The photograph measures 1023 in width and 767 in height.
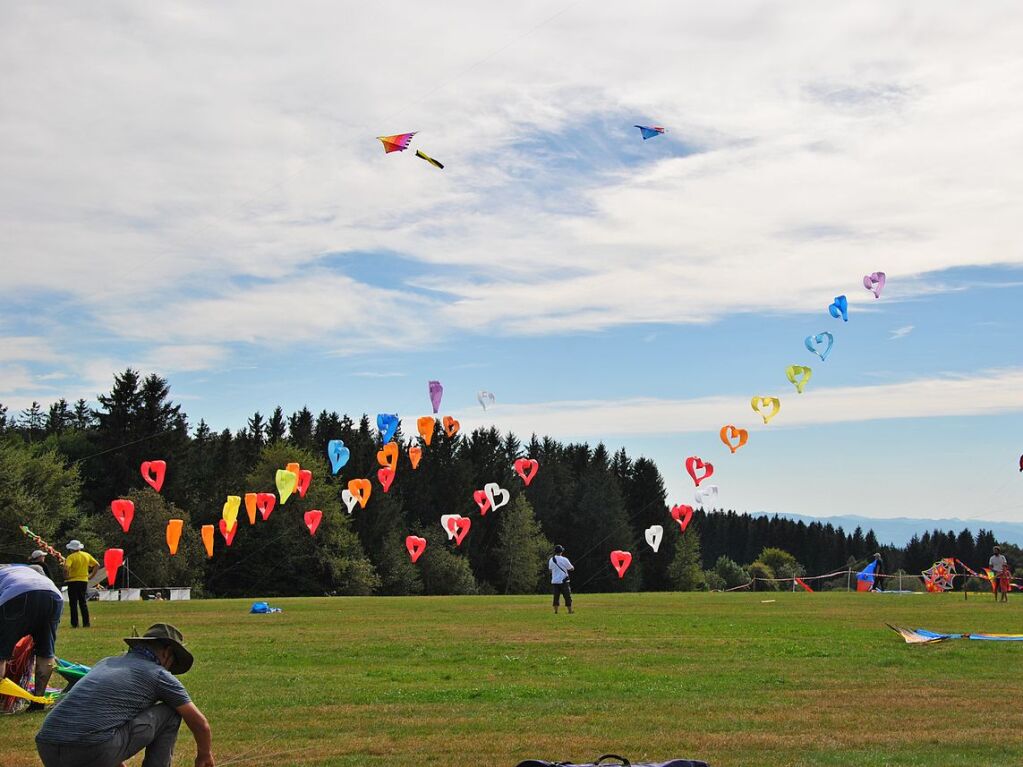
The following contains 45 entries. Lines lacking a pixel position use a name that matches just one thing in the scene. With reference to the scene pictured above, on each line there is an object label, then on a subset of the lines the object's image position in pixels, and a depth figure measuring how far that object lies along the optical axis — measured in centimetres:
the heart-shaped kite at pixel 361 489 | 8538
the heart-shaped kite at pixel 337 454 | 8544
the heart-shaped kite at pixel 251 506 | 7451
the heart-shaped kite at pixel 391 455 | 8748
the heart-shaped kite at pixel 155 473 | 7008
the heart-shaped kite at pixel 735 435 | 6138
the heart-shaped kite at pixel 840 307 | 4434
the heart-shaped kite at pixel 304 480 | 8181
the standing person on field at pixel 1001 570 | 3944
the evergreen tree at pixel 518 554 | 10844
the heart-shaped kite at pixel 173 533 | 6950
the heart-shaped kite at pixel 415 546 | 9394
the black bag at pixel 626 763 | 847
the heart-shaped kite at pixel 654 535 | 9652
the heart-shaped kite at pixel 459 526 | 8725
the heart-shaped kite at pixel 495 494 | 9988
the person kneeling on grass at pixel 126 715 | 822
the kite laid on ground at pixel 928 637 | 2080
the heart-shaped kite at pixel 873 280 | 4406
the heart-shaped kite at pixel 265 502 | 7524
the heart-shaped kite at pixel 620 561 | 9944
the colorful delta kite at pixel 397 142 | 2534
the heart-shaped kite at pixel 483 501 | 9645
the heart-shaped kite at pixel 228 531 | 7919
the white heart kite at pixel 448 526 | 8232
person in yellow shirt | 2606
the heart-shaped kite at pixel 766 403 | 5553
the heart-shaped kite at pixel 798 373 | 5154
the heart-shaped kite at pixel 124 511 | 6838
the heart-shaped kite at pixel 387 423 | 7662
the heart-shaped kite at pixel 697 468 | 6900
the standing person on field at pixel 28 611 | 1249
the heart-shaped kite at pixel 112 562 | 5850
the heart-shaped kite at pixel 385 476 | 8848
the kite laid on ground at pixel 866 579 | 5506
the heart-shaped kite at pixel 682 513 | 8200
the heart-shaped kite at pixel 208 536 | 7181
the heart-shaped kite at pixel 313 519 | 8100
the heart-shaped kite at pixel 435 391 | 6575
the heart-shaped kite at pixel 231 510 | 7644
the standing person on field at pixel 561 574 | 3092
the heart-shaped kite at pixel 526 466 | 8331
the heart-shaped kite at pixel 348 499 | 8426
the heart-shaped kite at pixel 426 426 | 6764
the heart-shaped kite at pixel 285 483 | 7344
